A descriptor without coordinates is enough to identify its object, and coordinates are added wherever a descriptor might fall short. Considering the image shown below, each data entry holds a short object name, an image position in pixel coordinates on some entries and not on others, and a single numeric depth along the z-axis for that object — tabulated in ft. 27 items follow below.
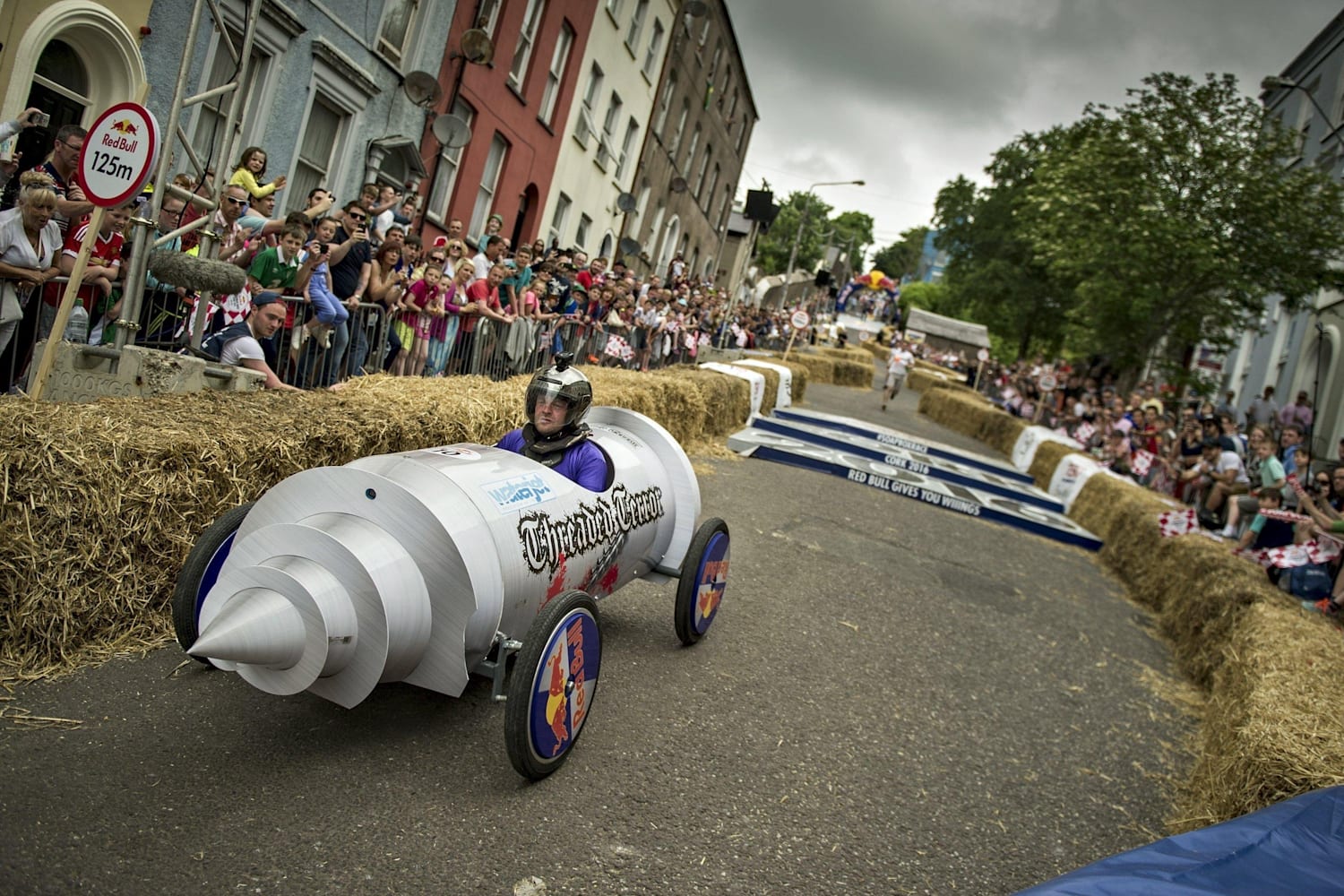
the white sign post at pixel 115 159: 17.22
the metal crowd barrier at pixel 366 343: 21.67
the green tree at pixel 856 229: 406.17
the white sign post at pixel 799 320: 101.15
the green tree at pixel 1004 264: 148.05
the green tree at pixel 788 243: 319.47
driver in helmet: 16.47
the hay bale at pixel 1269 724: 15.49
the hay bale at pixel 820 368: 116.06
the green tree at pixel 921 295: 379.35
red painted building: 59.77
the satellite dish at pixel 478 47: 55.26
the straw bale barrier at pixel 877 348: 224.53
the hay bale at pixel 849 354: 133.94
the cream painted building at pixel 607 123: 81.46
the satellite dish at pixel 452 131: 55.11
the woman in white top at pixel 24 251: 19.03
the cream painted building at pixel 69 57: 32.12
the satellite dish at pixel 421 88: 51.70
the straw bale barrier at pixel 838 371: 117.80
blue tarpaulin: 9.36
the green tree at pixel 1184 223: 81.82
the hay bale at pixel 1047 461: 64.75
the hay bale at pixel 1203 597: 28.09
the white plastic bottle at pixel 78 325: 21.18
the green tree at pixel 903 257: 531.50
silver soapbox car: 11.18
